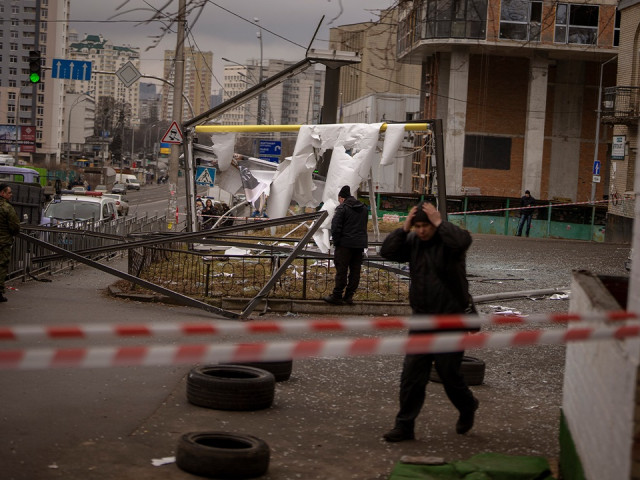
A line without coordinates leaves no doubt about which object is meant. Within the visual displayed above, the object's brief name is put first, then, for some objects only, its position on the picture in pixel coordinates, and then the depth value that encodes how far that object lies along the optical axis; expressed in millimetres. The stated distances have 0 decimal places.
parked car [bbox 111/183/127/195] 79725
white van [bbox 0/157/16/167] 63297
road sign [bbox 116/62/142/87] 27719
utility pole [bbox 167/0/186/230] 26183
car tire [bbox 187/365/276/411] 7809
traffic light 24750
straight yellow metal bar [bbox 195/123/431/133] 15620
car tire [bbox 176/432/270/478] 6020
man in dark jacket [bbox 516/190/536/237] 38000
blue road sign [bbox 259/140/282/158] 39625
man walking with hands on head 6941
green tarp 5875
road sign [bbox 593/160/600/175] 47156
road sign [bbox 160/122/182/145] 26516
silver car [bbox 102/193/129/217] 41750
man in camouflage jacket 13602
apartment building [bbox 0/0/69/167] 140500
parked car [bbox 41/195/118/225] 26453
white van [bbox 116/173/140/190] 97812
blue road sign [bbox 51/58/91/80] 32969
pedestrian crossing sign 19075
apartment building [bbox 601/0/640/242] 36906
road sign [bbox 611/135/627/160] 38453
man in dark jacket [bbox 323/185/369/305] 13930
